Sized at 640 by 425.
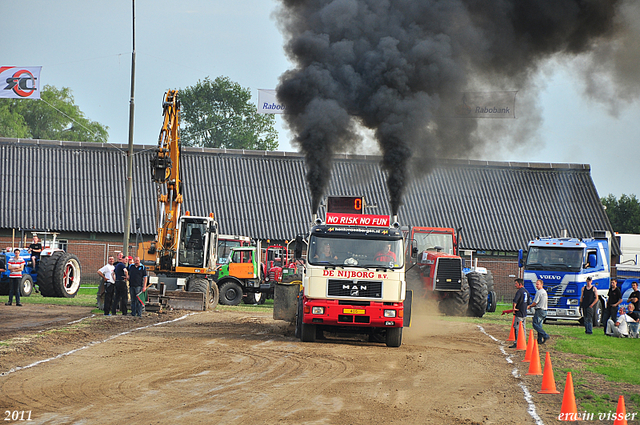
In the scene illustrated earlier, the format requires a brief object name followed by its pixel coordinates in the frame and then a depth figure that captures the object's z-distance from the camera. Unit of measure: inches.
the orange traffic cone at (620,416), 308.5
